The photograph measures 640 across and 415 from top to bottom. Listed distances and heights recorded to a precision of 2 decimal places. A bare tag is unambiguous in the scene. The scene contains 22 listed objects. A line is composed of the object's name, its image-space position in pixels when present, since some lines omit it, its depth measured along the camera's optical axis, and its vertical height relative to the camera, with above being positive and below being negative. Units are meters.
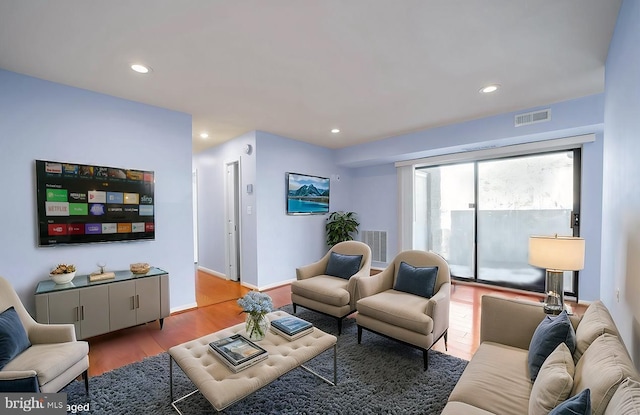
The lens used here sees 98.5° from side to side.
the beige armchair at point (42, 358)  1.44 -0.98
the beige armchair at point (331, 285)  3.01 -1.00
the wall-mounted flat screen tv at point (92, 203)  2.72 -0.01
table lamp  2.08 -0.46
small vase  2.05 -0.94
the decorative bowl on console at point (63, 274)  2.59 -0.67
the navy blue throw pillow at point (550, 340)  1.46 -0.77
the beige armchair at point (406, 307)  2.32 -0.99
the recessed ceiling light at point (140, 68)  2.47 +1.22
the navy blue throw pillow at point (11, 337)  1.69 -0.86
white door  5.13 -0.34
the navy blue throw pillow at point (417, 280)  2.79 -0.84
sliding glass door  4.02 -0.22
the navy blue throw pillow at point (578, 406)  0.88 -0.68
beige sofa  0.98 -0.82
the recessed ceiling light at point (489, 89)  2.90 +1.18
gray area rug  1.88 -1.42
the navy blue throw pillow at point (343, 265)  3.48 -0.85
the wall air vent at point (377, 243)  5.80 -0.93
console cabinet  2.49 -0.98
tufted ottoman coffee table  1.51 -1.04
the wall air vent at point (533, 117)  3.41 +1.02
